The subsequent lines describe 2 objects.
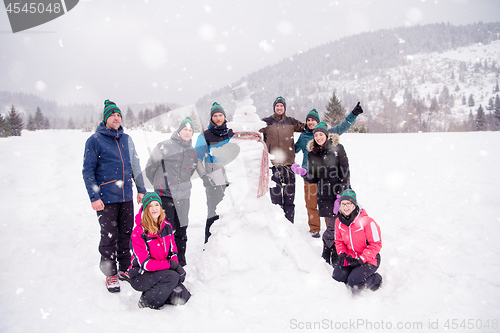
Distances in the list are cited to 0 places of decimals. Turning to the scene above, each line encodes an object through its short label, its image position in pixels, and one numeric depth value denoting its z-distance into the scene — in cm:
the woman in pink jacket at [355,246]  288
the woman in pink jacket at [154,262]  257
